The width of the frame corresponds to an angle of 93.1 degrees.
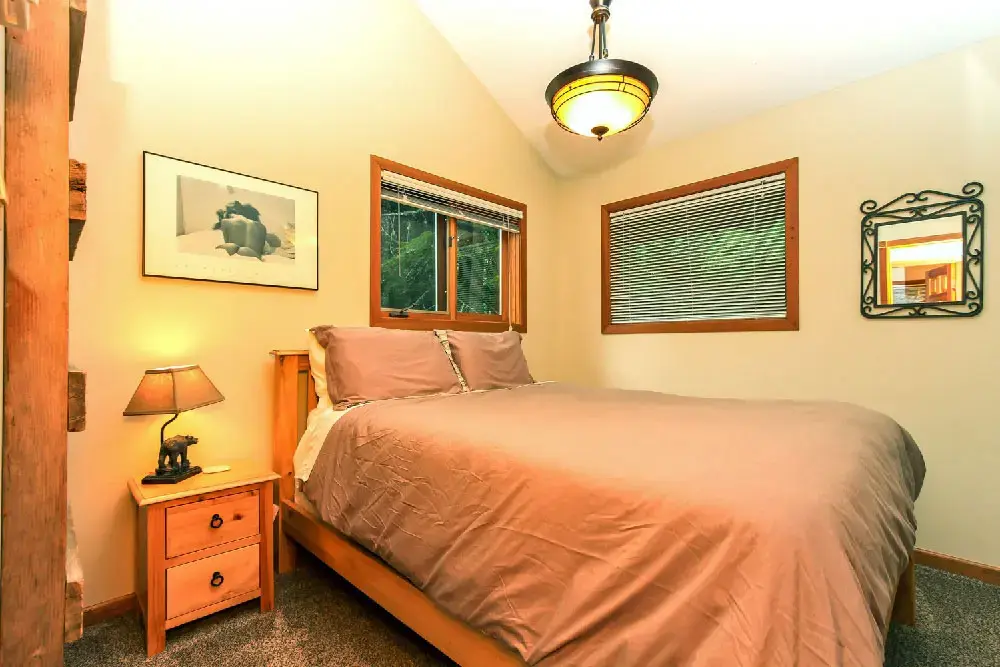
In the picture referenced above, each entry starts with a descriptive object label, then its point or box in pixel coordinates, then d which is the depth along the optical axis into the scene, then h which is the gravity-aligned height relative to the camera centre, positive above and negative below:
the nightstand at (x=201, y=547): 1.55 -0.74
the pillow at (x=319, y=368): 2.08 -0.15
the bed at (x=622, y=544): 0.76 -0.43
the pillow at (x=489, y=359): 2.53 -0.14
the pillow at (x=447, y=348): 2.46 -0.08
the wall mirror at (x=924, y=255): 2.20 +0.38
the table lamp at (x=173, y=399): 1.67 -0.23
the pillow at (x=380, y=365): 2.01 -0.14
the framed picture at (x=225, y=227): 1.90 +0.47
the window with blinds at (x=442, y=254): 2.76 +0.53
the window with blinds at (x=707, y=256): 2.78 +0.51
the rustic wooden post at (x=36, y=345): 0.71 -0.02
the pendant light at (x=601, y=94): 1.79 +0.95
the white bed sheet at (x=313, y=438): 1.90 -0.43
